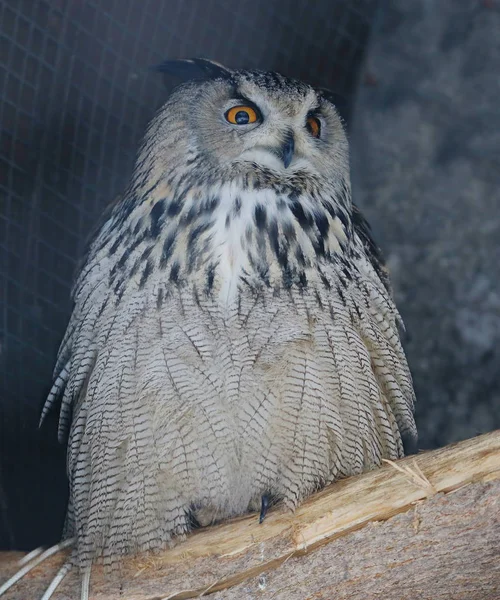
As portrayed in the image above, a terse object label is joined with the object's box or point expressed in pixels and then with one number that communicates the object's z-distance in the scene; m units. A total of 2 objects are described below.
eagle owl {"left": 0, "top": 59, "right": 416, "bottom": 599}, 6.12
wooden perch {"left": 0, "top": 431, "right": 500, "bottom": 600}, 6.05
